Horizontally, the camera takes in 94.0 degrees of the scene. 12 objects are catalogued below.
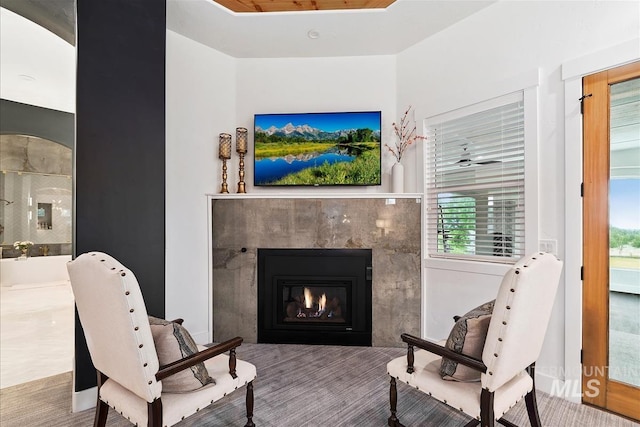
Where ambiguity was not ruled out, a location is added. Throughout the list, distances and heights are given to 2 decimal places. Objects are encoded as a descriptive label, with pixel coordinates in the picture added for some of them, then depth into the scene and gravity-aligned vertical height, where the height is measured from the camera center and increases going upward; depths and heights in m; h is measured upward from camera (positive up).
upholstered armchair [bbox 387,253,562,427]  1.33 -0.67
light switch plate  2.25 -0.23
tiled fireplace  3.12 -0.38
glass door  1.96 -0.17
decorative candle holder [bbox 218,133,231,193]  3.30 +0.68
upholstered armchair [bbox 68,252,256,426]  1.27 -0.66
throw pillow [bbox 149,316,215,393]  1.41 -0.66
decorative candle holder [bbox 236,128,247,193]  3.37 +0.80
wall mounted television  3.33 +0.74
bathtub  4.71 -0.91
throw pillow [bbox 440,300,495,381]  1.48 -0.64
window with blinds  2.51 +0.29
